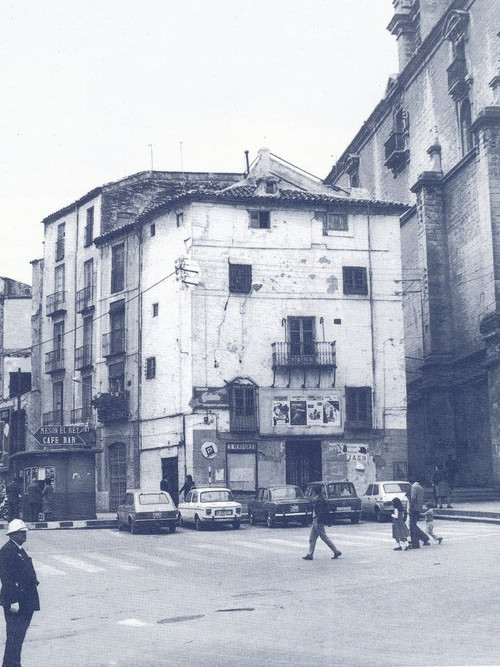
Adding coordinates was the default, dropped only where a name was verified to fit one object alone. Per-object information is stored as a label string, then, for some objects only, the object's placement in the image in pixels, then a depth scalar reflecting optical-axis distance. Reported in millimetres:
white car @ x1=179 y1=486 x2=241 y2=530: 28547
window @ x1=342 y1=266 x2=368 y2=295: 39250
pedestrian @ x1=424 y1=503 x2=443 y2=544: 20766
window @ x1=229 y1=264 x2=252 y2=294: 38188
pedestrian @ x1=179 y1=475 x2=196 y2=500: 33500
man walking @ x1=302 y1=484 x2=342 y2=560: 18547
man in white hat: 8633
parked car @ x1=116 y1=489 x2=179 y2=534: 27891
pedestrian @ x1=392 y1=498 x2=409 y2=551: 19797
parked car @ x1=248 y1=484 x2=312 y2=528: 28281
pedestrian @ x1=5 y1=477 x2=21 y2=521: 32781
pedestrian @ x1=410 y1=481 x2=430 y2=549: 19984
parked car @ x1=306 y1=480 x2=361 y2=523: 28641
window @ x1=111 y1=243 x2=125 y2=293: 43562
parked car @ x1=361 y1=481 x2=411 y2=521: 29453
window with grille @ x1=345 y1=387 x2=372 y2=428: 38438
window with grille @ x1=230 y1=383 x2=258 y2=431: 37156
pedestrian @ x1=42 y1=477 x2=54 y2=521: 34375
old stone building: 39219
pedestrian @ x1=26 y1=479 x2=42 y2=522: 33562
